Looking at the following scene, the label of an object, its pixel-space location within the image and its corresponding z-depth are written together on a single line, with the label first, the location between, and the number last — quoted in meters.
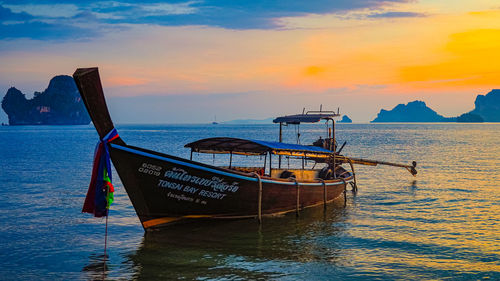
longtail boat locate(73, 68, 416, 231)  13.26
